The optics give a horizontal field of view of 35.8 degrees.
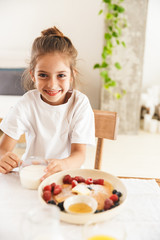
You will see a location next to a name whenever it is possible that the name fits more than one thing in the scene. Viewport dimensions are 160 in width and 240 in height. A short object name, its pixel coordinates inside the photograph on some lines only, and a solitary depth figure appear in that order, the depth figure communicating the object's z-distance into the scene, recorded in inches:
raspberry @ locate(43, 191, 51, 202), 30.6
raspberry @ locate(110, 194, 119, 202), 30.3
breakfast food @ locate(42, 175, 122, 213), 29.6
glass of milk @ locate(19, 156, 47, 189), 34.4
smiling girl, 46.7
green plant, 118.6
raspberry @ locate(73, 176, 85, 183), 34.9
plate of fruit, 27.1
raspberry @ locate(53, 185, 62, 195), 32.3
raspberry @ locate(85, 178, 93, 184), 34.3
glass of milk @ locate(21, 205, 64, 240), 20.7
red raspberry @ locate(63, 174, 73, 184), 35.4
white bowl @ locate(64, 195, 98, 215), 28.3
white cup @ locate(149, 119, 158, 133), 142.1
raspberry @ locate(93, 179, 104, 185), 34.5
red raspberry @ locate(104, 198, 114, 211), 28.5
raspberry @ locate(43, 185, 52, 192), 32.5
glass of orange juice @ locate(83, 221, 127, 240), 21.5
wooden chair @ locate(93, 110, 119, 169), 51.6
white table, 26.3
